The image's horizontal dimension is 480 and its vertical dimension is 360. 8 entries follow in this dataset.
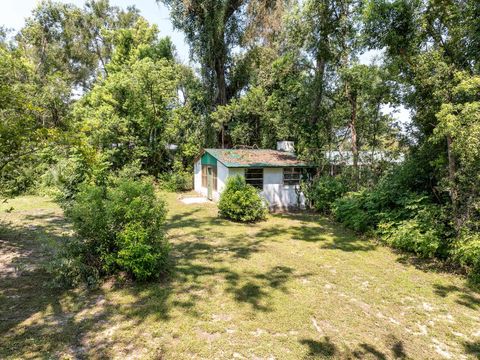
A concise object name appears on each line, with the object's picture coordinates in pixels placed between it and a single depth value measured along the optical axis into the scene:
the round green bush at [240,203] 11.74
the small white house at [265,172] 14.16
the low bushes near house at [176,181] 19.67
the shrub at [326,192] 13.11
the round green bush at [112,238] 5.55
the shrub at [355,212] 10.02
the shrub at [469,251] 6.07
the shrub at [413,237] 7.27
